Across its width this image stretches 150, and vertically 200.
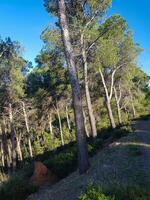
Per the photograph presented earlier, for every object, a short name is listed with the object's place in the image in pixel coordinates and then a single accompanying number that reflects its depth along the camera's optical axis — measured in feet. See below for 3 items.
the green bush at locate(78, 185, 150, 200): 10.39
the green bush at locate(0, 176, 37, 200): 16.58
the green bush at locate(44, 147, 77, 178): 20.67
